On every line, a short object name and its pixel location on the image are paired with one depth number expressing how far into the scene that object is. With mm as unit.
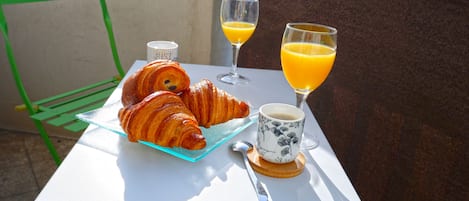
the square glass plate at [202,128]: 627
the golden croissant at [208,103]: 677
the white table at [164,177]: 548
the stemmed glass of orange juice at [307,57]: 673
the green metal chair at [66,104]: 1188
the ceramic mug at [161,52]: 938
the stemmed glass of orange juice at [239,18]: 947
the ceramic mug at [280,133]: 589
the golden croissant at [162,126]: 595
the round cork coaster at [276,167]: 606
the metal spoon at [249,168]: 554
